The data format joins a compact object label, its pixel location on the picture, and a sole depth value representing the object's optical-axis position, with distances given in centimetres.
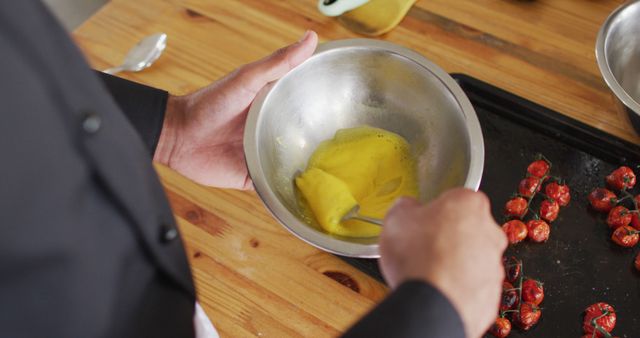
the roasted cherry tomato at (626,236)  77
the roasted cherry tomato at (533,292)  73
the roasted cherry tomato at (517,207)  80
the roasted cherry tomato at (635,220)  79
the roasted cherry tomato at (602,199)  80
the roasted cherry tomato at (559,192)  81
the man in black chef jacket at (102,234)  38
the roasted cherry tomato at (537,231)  78
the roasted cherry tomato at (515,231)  78
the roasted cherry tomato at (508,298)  73
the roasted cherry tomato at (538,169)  83
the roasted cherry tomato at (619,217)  79
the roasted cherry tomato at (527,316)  71
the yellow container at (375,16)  100
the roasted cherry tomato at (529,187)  81
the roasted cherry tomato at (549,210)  80
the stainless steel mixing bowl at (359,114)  67
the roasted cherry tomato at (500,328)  71
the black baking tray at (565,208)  74
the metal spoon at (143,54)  96
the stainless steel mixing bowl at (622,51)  81
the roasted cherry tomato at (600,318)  70
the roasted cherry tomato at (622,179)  82
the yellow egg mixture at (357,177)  65
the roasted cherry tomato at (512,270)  75
